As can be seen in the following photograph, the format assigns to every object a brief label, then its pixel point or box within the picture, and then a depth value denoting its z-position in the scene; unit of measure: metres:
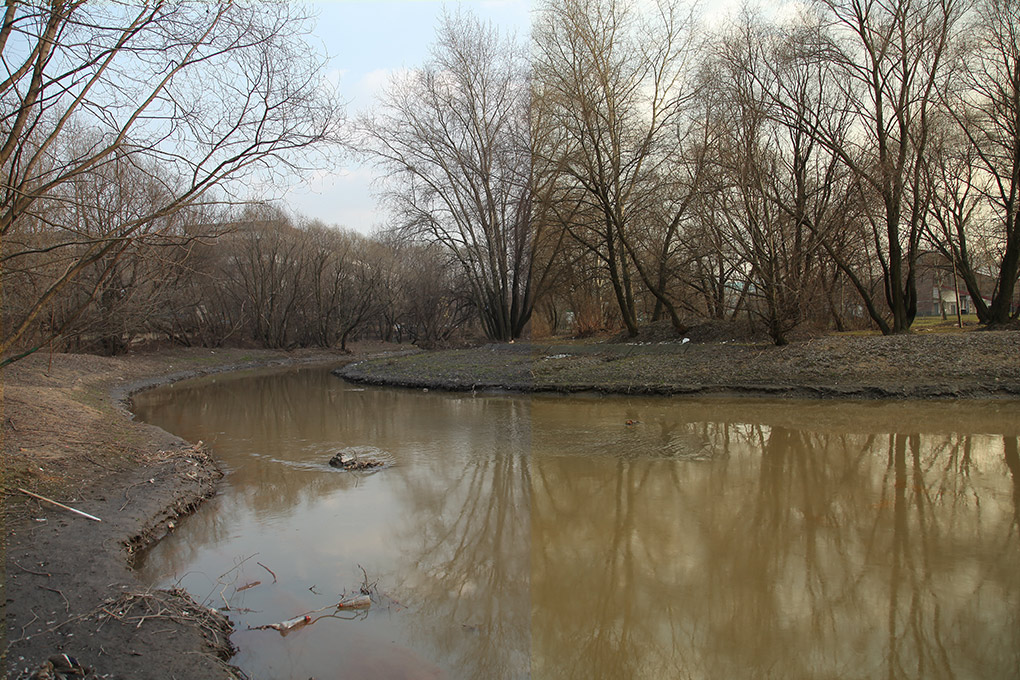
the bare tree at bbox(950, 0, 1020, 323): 15.27
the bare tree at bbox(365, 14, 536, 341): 26.09
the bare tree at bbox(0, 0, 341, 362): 4.95
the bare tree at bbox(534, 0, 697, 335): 19.33
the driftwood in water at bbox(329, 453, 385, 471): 8.15
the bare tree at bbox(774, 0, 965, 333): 15.05
